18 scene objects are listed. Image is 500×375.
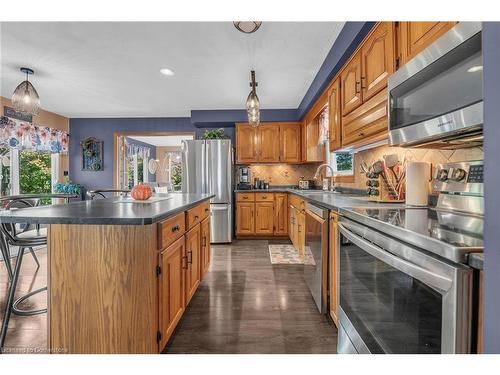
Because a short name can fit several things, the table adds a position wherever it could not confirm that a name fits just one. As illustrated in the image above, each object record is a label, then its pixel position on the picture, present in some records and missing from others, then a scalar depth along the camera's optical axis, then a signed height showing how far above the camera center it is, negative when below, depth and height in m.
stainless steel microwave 0.92 +0.38
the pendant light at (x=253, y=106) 2.61 +0.78
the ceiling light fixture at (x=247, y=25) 1.72 +1.05
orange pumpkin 2.12 -0.08
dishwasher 1.95 -0.59
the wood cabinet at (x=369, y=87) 1.77 +0.76
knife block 1.81 -0.05
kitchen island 1.29 -0.52
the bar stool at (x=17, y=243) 1.69 -0.43
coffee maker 5.12 +0.08
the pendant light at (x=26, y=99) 2.59 +0.85
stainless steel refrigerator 4.53 +0.23
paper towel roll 1.53 +0.01
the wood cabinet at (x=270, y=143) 5.05 +0.78
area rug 3.37 -1.03
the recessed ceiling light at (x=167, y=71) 3.30 +1.45
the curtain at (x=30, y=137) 4.21 +0.85
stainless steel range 0.69 -0.31
